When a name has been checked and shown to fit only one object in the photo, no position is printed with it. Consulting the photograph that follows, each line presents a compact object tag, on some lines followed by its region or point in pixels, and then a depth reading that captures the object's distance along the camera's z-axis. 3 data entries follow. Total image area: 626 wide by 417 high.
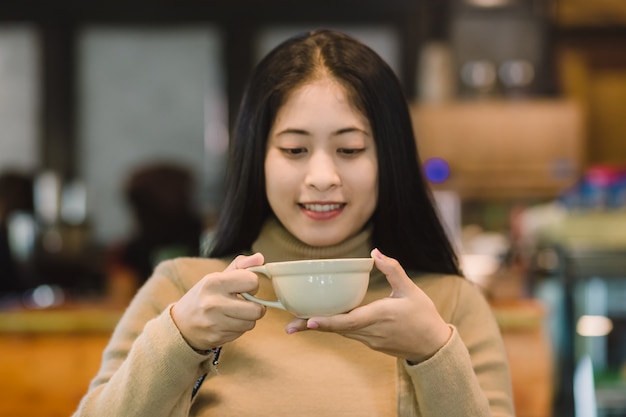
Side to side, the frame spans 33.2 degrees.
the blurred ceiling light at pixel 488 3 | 6.73
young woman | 1.44
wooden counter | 3.57
